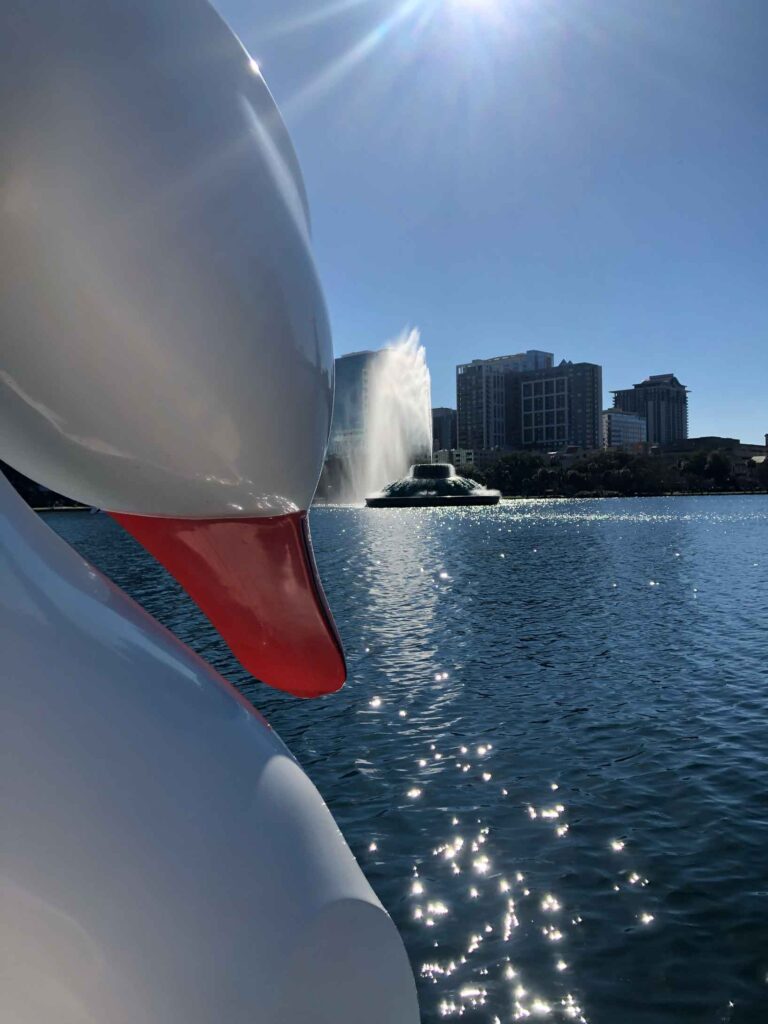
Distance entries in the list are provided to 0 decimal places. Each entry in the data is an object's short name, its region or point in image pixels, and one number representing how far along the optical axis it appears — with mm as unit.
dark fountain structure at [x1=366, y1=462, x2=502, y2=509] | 71750
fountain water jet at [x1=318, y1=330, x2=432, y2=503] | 71500
